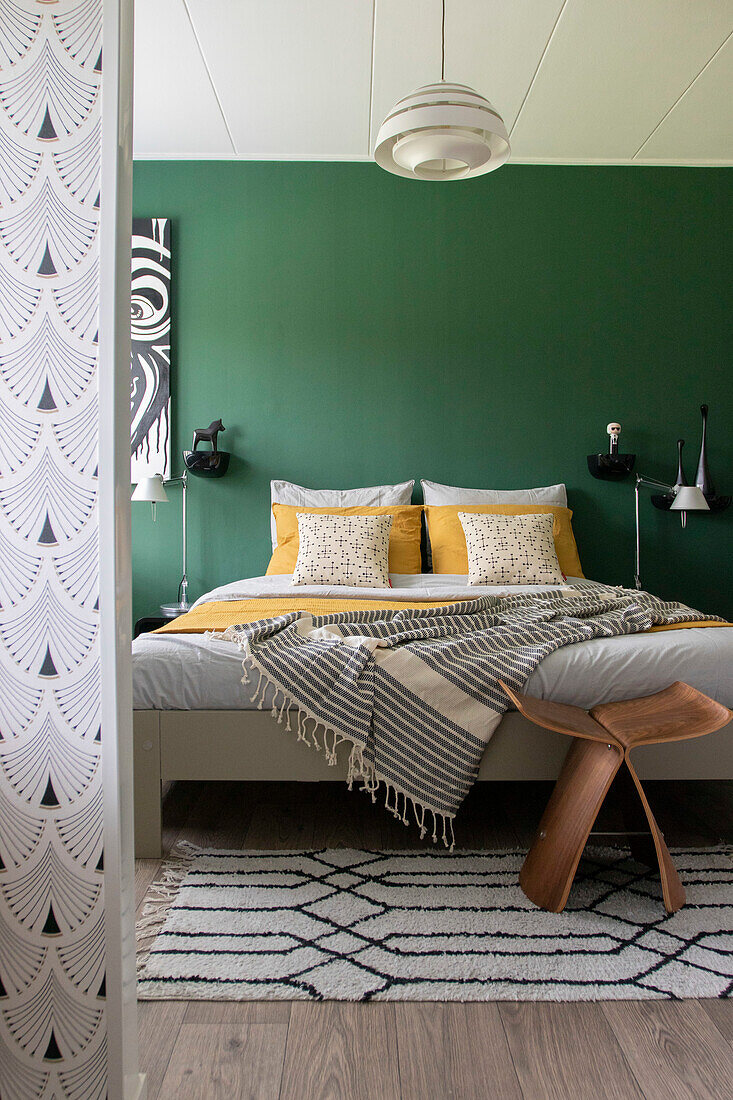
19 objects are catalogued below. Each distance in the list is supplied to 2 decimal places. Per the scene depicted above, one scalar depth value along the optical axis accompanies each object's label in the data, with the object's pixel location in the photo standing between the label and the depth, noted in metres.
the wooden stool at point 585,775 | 1.81
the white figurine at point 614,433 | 4.18
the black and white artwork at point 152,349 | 4.23
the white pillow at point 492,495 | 4.07
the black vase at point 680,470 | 4.20
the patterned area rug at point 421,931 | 1.58
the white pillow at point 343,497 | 4.05
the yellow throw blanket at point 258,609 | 2.54
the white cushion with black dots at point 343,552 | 3.44
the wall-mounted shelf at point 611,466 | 4.18
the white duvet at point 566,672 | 2.17
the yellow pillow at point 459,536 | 3.80
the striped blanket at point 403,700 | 2.11
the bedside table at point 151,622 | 3.90
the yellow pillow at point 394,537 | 3.77
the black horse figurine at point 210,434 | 4.13
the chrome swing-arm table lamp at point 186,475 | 3.89
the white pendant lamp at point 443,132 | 2.29
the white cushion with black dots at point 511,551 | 3.50
